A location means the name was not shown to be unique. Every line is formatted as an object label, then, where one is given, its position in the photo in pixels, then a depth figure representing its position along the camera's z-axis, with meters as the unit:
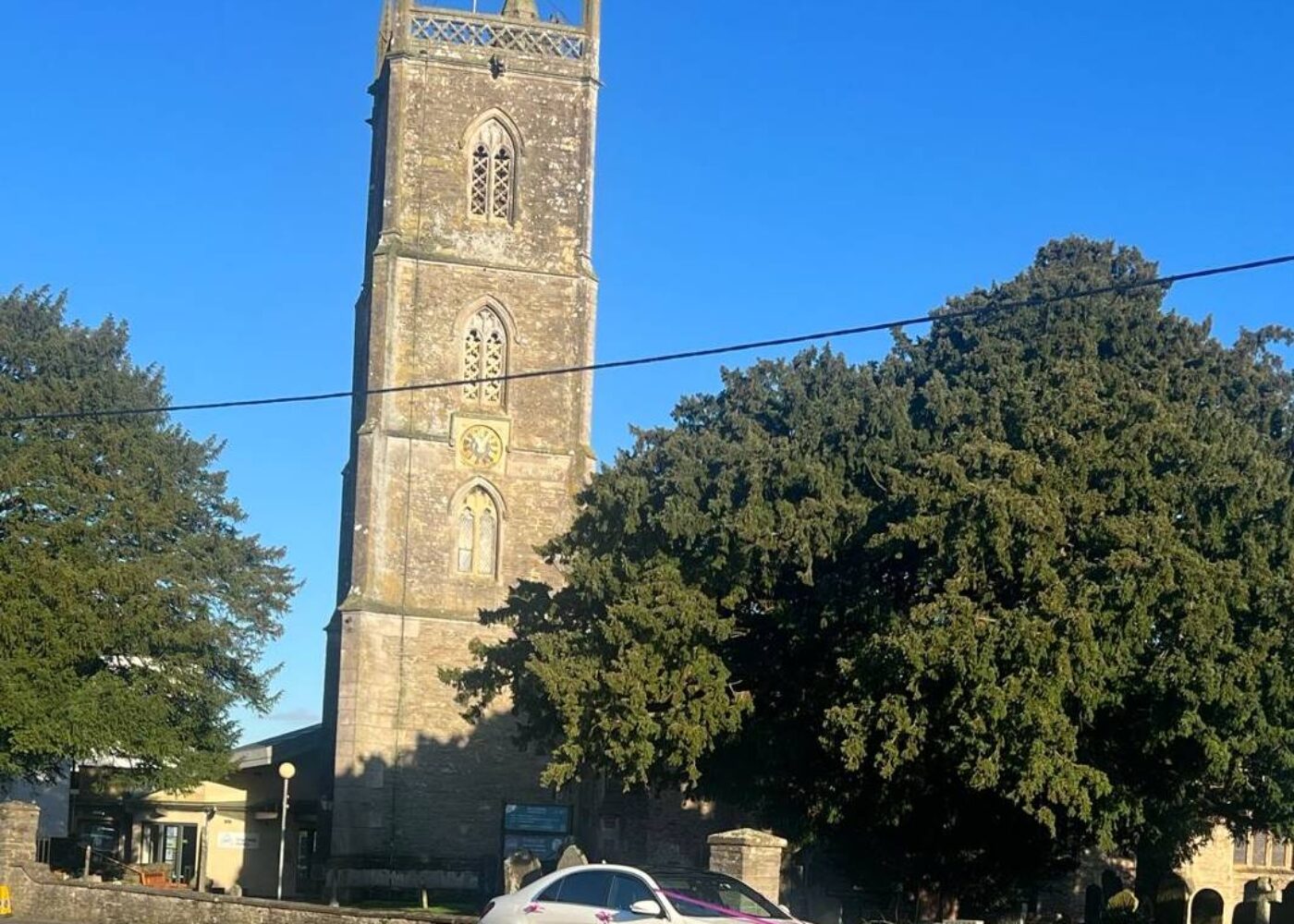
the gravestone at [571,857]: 29.41
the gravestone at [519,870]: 34.12
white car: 18.53
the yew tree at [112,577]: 41.50
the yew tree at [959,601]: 30.03
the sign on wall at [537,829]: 51.25
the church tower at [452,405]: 51.31
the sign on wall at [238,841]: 53.06
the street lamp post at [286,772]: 40.50
